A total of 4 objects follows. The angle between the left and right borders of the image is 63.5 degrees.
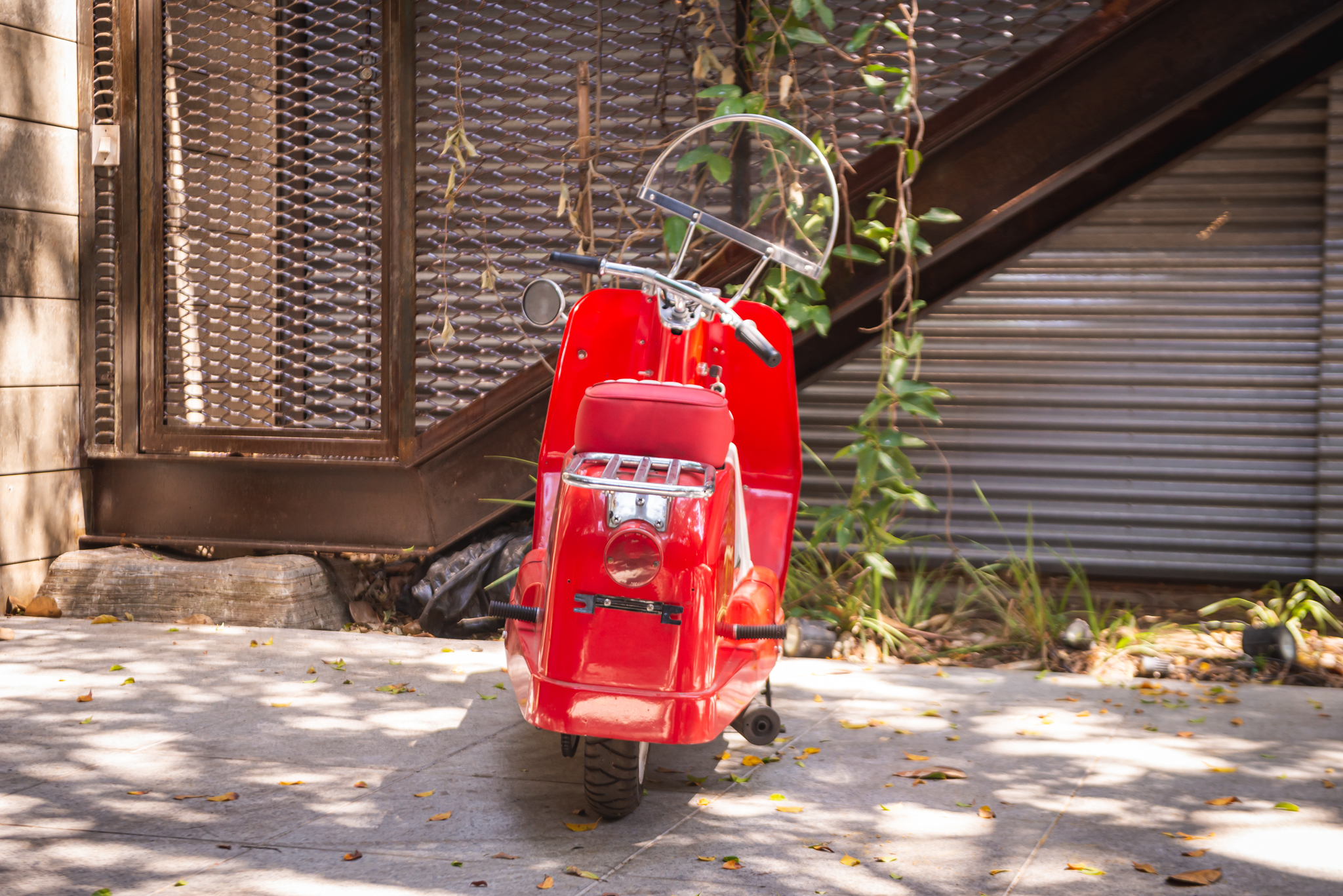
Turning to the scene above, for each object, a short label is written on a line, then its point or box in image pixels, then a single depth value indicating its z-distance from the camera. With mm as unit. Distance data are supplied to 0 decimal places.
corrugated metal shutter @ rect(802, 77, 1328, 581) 5164
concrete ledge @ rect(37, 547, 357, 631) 4902
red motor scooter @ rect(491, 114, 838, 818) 2344
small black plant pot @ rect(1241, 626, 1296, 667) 4188
